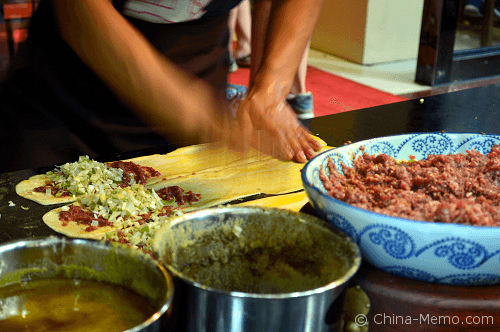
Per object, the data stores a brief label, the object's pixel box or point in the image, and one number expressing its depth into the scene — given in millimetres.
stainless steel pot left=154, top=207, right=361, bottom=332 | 737
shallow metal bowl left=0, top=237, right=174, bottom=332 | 727
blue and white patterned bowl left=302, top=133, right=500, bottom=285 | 792
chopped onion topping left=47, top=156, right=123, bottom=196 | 1416
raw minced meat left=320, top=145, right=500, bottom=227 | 875
